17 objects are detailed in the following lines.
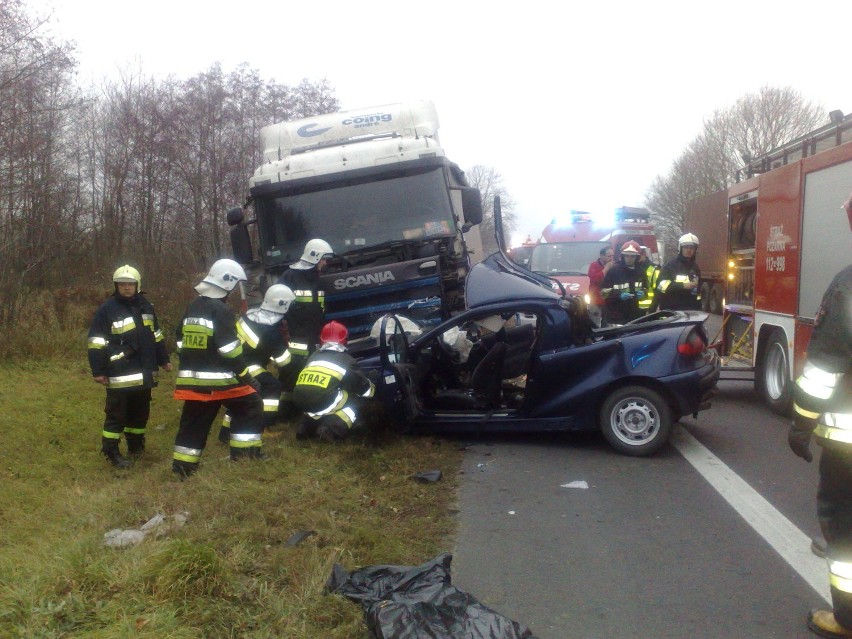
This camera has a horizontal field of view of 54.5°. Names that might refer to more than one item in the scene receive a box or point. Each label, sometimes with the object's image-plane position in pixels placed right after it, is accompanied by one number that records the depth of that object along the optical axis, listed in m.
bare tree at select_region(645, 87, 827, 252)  42.16
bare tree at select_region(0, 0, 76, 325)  12.30
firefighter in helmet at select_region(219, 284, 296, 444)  7.36
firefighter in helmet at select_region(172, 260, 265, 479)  6.14
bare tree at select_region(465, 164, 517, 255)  76.88
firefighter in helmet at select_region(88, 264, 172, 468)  7.18
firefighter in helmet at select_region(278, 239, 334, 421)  8.56
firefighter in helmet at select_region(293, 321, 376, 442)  6.81
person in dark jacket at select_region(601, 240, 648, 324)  10.59
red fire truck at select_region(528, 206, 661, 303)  15.11
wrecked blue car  6.86
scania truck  9.27
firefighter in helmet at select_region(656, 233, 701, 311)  10.30
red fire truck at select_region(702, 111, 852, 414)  7.51
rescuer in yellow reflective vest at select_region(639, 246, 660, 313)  10.54
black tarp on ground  3.17
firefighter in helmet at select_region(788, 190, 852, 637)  3.34
